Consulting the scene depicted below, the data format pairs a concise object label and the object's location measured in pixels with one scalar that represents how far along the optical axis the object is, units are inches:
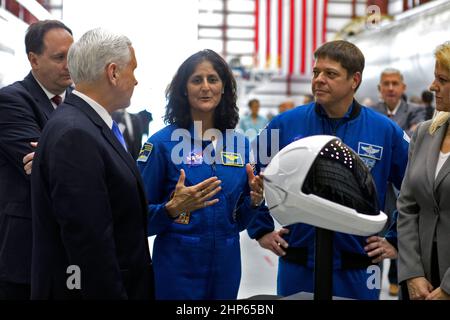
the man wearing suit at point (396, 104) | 174.2
